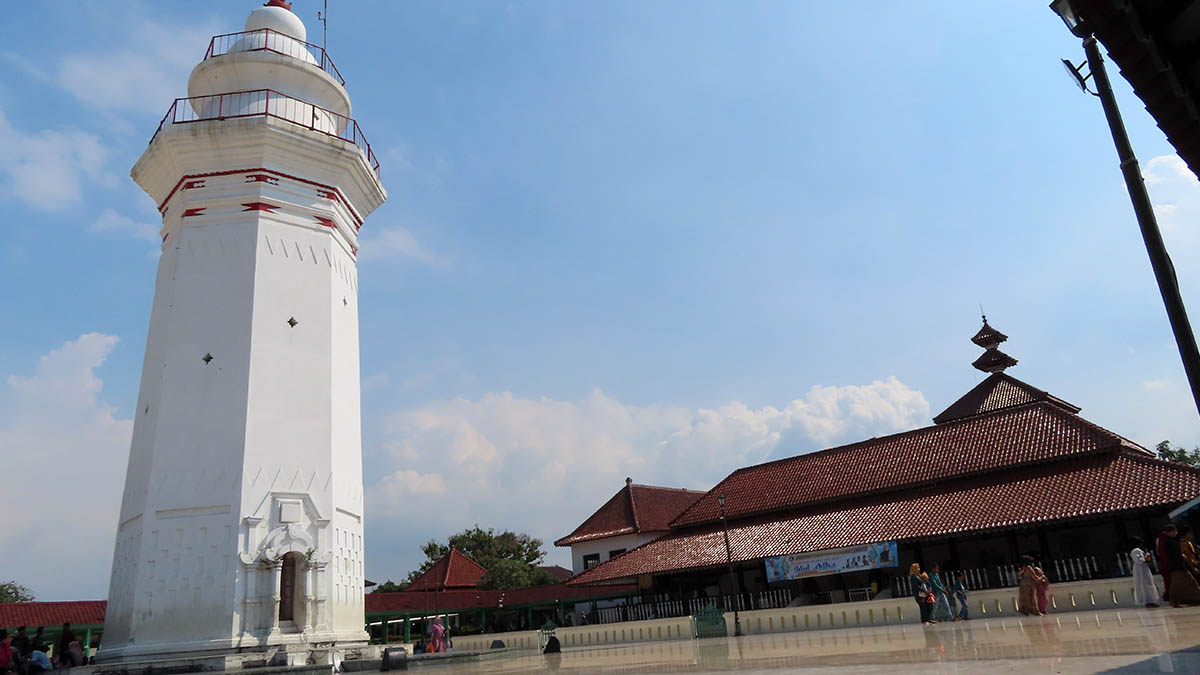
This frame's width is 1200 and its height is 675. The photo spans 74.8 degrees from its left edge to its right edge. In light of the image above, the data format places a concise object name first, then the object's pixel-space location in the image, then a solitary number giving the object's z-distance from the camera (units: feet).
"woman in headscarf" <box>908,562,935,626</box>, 49.44
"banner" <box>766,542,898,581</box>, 64.34
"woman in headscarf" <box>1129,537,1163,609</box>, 39.47
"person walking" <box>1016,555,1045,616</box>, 46.73
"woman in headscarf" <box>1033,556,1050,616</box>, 47.09
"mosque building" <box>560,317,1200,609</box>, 59.11
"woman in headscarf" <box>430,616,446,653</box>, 57.77
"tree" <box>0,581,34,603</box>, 142.60
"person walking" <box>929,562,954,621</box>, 48.21
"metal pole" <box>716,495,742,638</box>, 61.31
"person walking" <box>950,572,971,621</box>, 49.78
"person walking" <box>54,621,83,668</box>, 42.34
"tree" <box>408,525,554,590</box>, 144.87
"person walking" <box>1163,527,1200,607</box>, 32.99
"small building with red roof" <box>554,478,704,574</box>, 116.06
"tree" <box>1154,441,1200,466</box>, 171.53
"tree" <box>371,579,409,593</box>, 139.54
